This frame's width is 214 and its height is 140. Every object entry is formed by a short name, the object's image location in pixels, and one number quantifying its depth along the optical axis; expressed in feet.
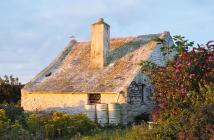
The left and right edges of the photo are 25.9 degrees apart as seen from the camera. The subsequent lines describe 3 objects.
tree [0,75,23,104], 113.91
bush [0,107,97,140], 60.13
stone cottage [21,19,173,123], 87.15
